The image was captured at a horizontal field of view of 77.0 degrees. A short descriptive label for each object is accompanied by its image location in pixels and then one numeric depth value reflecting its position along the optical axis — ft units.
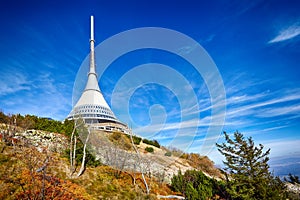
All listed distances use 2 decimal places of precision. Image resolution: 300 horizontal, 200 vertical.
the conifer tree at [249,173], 35.45
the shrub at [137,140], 95.68
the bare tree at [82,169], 41.68
